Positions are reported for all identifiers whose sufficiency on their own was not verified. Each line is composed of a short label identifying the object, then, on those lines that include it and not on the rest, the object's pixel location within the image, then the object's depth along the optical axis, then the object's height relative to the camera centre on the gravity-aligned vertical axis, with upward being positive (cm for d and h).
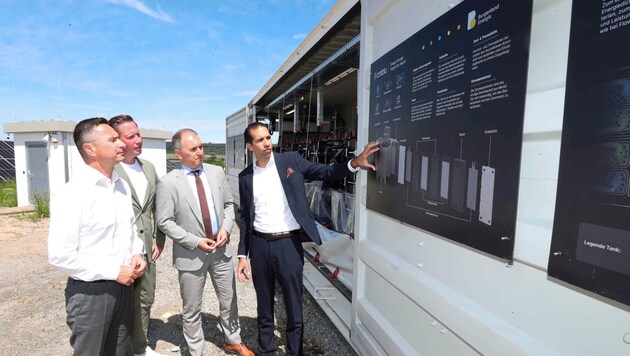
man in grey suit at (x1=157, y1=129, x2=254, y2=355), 268 -62
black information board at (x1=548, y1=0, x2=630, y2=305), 80 +1
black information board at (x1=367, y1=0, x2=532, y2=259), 113 +13
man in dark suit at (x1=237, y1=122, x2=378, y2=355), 258 -56
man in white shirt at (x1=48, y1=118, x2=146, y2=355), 176 -54
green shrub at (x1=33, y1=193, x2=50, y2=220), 973 -188
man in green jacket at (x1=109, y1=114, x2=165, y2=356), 262 -47
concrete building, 1123 -40
